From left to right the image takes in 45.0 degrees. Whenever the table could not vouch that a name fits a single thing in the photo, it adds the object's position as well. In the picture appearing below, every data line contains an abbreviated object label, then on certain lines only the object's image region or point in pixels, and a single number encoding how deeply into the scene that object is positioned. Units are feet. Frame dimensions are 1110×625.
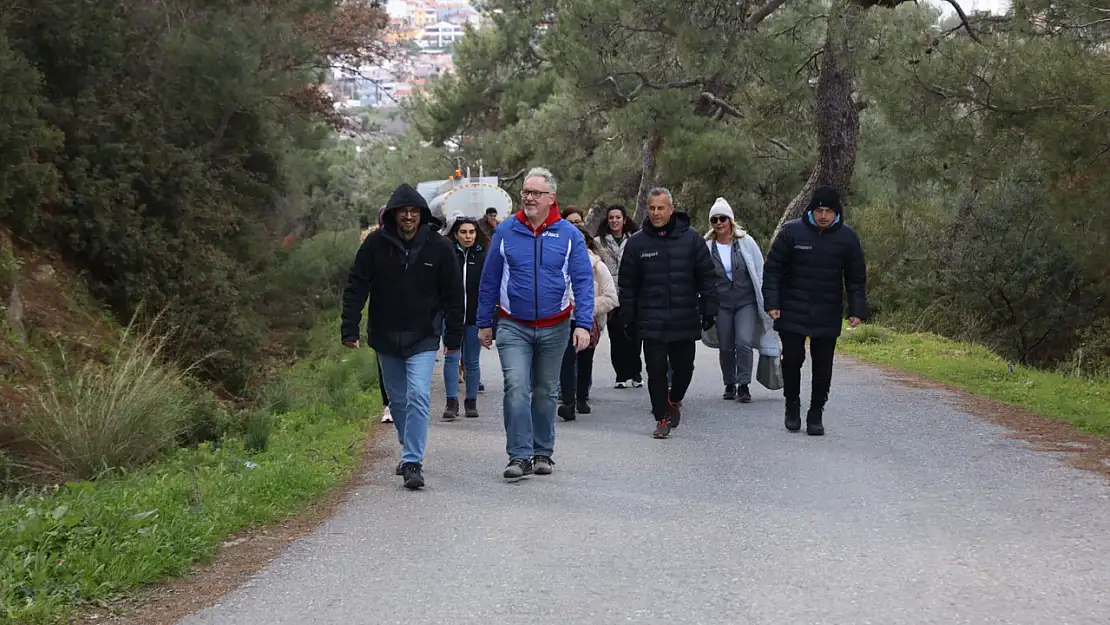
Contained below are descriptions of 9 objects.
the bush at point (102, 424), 30.94
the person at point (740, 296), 41.14
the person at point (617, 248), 42.49
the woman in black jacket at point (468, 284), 39.63
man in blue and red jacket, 28.12
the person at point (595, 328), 38.14
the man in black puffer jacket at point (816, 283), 34.42
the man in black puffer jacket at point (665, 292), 34.45
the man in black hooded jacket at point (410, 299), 27.66
